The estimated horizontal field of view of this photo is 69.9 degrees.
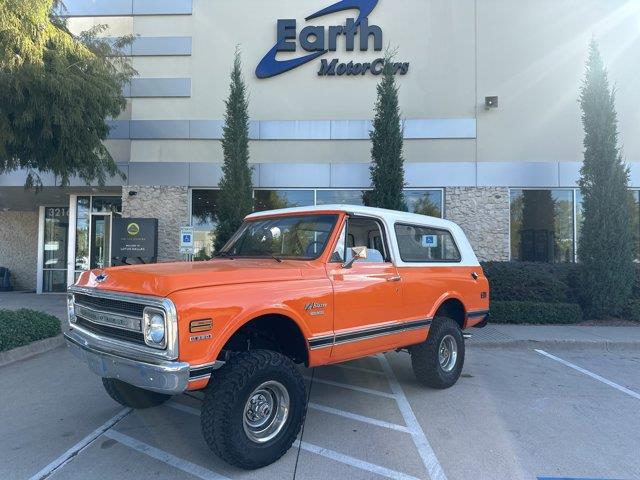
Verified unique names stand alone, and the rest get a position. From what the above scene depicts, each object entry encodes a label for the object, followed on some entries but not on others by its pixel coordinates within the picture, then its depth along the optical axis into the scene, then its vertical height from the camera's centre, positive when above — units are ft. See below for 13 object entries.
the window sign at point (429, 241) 18.17 +0.29
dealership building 40.68 +13.03
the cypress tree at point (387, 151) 36.76 +7.83
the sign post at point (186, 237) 32.83 +0.58
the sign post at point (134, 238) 38.73 +0.56
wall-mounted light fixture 40.24 +12.95
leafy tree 21.70 +7.96
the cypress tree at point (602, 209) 33.63 +3.14
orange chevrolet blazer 10.55 -1.92
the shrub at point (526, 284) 33.65 -2.59
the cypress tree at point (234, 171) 37.55 +6.16
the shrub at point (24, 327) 22.11 -4.36
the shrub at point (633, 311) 33.24 -4.37
